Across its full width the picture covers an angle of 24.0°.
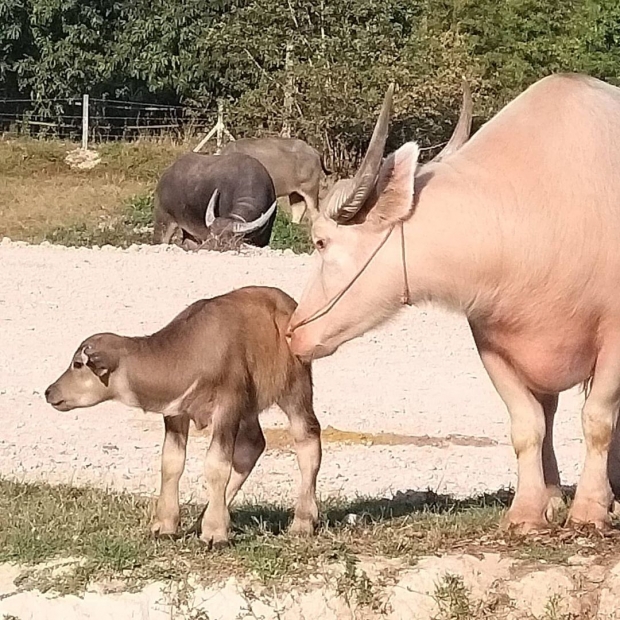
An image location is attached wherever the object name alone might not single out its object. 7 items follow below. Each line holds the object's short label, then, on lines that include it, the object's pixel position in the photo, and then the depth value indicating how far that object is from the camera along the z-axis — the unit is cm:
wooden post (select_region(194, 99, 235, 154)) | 3050
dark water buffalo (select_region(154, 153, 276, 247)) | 2022
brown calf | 531
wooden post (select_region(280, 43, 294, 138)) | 3231
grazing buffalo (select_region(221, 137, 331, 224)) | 2402
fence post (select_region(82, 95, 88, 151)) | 3177
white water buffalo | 520
